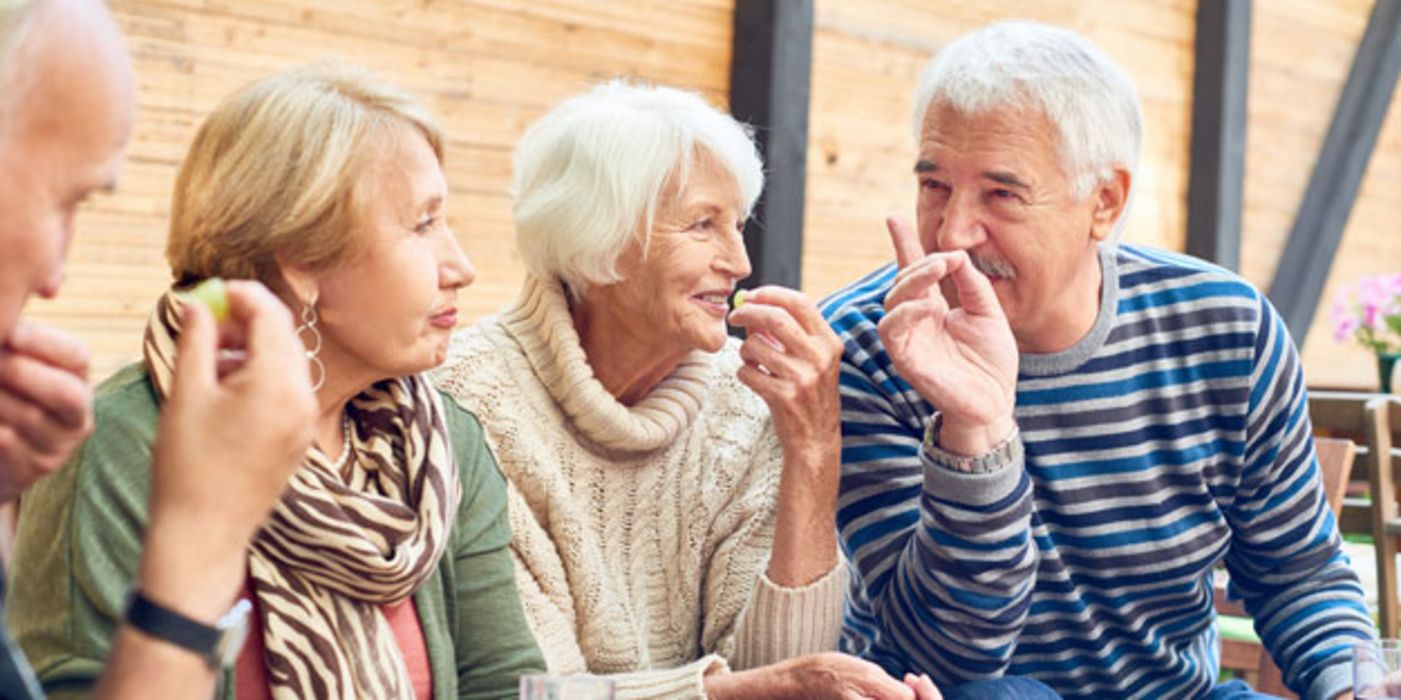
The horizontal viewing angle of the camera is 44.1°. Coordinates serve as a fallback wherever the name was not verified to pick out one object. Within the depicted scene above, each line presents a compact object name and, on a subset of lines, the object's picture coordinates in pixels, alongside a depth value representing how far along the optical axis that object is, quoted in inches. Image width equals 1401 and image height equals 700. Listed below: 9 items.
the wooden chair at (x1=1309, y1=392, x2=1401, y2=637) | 114.5
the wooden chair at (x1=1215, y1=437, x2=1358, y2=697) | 111.0
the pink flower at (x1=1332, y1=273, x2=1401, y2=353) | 191.2
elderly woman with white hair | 80.4
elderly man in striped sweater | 81.8
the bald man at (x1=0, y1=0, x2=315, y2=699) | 37.6
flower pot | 188.7
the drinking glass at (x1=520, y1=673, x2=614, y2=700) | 50.8
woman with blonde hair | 62.8
